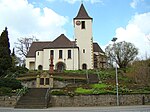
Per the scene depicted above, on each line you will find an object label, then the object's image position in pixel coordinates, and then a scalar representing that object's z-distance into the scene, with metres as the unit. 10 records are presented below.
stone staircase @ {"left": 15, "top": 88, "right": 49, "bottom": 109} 15.45
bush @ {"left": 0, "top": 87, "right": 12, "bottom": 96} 16.63
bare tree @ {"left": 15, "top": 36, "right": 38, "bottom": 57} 43.05
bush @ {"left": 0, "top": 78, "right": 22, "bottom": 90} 18.69
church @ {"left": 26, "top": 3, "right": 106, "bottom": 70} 33.08
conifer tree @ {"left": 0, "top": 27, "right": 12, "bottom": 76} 26.20
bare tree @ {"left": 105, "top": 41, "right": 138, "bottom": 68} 35.58
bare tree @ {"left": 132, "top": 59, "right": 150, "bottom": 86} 21.29
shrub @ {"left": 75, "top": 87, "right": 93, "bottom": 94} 17.28
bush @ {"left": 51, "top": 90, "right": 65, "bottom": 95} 16.79
